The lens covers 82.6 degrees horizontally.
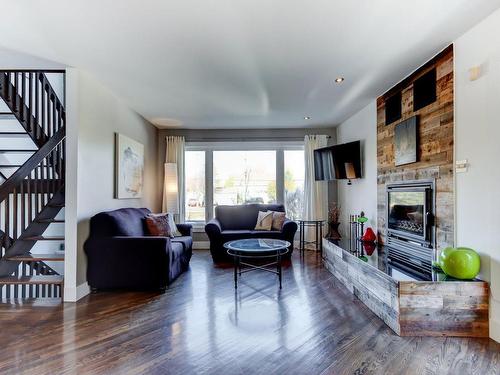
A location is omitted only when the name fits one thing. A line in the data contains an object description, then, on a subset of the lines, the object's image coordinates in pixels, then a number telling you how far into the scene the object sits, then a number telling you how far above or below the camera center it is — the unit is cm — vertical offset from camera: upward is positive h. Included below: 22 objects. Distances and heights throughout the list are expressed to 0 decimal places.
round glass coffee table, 338 -71
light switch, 244 +21
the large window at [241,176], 604 +29
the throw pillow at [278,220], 513 -55
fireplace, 292 -36
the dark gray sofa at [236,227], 472 -68
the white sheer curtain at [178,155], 580 +70
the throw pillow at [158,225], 411 -53
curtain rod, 595 +106
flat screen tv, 467 +49
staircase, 319 +9
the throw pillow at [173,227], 448 -61
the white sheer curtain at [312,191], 576 -3
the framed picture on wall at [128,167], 393 +33
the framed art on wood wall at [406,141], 318 +57
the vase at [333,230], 499 -74
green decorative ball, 224 -58
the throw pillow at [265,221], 520 -58
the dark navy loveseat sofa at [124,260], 324 -81
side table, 543 -83
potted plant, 504 -58
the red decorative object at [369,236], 404 -66
